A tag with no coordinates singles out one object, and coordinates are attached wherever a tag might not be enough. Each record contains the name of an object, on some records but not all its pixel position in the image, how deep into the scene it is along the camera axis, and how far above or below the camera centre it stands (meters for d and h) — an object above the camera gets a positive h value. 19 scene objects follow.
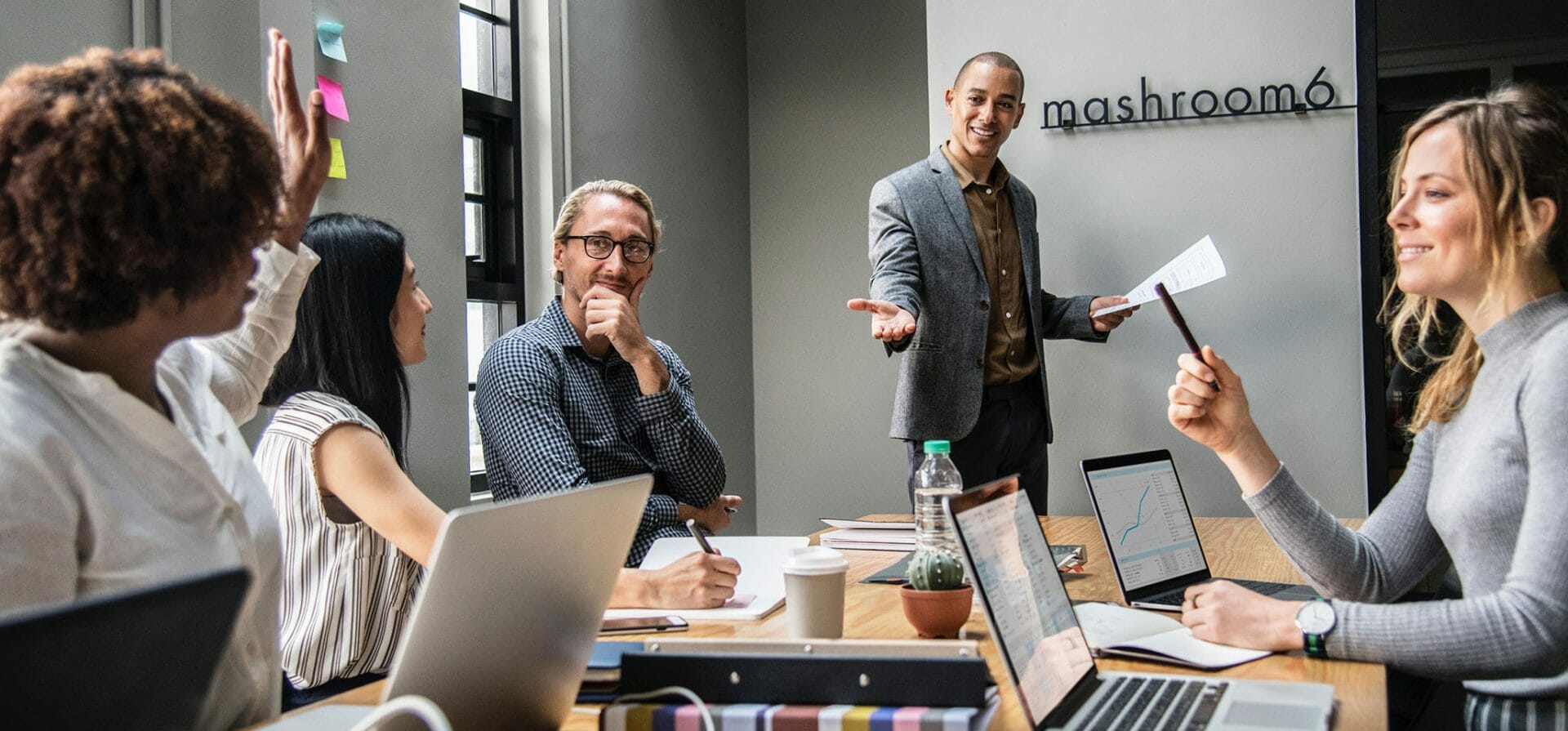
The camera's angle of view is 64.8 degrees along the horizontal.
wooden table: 1.12 -0.32
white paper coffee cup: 1.37 -0.25
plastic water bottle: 1.86 -0.24
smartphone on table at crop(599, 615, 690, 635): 1.46 -0.31
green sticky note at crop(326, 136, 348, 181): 2.78 +0.47
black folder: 0.97 -0.25
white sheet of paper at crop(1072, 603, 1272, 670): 1.28 -0.31
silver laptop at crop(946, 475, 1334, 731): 1.02 -0.28
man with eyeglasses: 2.16 -0.05
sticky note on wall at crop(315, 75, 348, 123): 2.76 +0.62
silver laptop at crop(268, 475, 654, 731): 0.83 -0.18
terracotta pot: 1.39 -0.28
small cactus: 1.40 -0.24
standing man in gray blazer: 3.12 +0.17
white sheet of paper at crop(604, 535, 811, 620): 1.55 -0.30
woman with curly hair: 0.91 +0.06
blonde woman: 1.26 -0.13
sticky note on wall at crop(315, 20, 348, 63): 2.78 +0.76
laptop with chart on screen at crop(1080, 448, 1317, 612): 1.62 -0.24
